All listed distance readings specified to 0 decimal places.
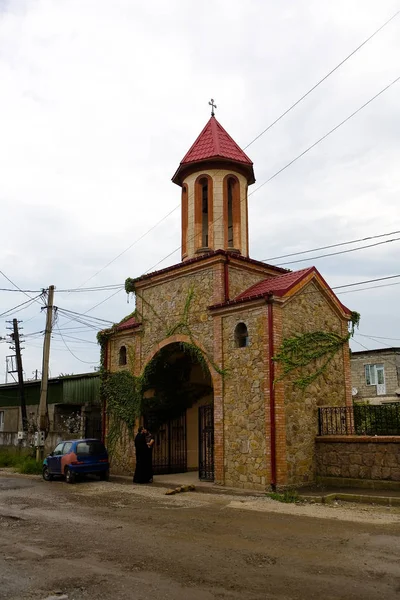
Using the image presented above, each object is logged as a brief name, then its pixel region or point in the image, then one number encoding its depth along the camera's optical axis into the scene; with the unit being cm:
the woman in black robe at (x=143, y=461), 1670
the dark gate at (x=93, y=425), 2350
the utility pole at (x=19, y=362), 2829
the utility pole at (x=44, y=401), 2240
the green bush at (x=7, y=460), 2514
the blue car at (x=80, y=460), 1744
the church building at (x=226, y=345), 1442
